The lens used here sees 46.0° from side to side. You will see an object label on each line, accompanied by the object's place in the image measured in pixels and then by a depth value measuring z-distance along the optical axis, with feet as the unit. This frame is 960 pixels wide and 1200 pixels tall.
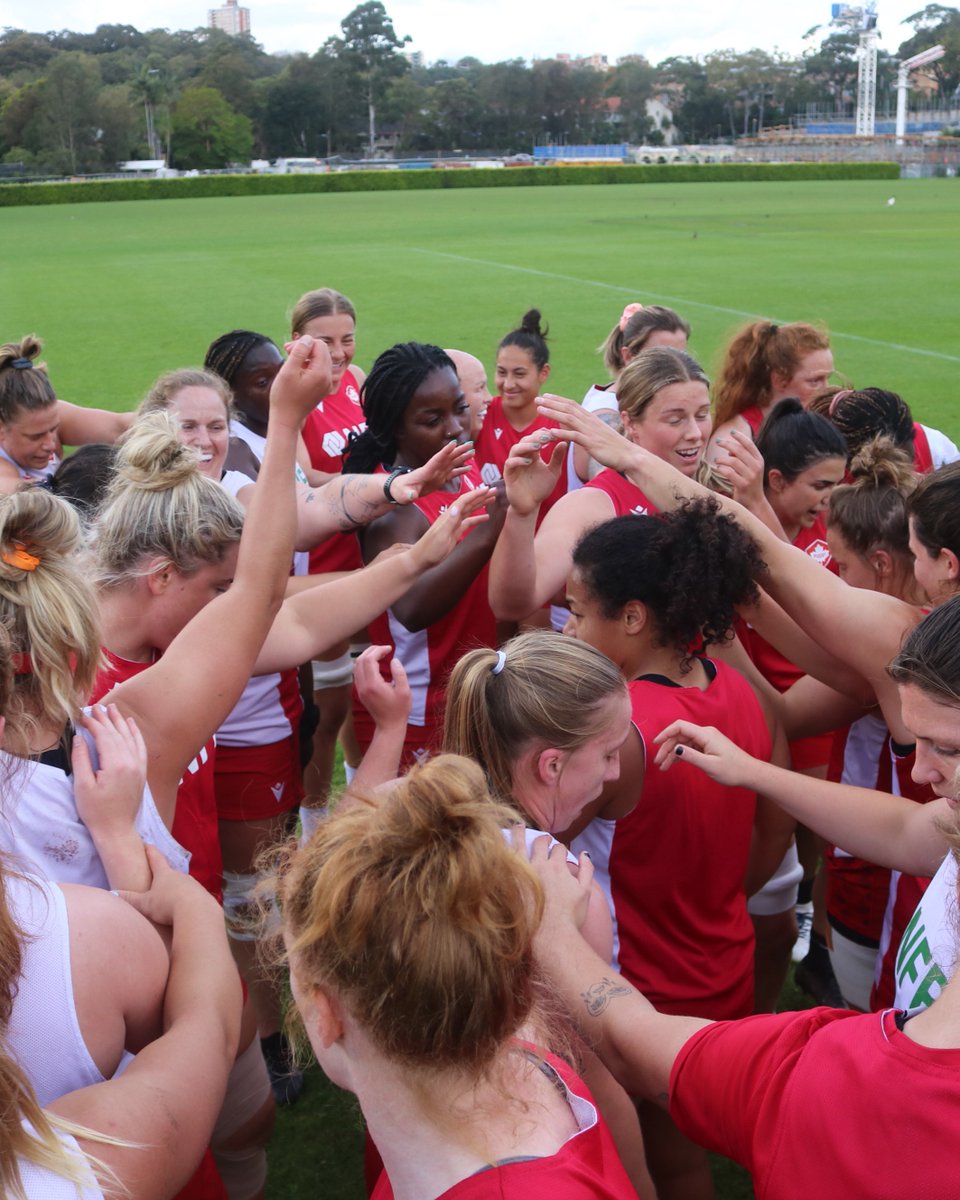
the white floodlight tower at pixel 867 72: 382.83
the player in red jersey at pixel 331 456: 17.35
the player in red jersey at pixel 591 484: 11.47
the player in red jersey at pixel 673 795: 8.71
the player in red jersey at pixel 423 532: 12.25
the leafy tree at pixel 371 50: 385.50
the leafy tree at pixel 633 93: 398.62
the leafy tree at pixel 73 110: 287.07
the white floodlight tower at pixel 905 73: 356.79
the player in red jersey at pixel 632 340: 17.37
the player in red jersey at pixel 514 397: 20.30
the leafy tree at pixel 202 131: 316.40
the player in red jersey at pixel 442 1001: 4.72
